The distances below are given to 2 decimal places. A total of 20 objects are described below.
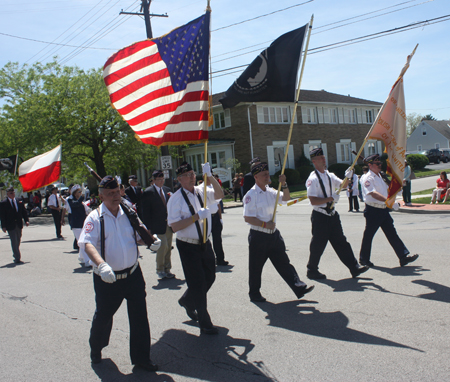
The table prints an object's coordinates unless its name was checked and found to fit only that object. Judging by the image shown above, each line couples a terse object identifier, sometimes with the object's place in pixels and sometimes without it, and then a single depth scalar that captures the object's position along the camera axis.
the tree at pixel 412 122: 100.09
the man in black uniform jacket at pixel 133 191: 10.16
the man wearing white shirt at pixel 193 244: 4.71
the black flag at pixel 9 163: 14.45
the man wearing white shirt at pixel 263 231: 5.47
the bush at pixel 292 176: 33.44
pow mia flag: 5.75
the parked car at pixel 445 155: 51.59
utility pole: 18.12
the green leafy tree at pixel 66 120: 26.64
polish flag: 10.29
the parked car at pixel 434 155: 50.47
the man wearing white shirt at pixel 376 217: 6.78
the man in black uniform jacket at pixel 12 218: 10.75
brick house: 34.38
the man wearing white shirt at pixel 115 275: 3.96
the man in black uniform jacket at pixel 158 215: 7.57
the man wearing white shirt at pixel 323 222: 6.37
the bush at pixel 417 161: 41.16
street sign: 17.84
